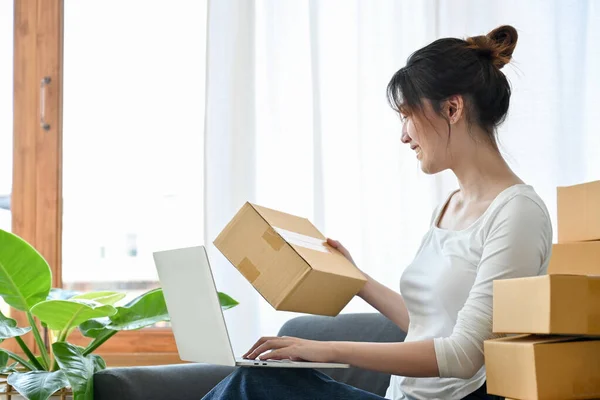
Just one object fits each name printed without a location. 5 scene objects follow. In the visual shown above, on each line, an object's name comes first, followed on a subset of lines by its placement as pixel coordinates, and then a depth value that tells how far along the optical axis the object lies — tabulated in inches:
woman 134.1
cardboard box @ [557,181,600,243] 146.0
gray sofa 144.3
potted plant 150.1
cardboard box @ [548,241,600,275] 146.6
